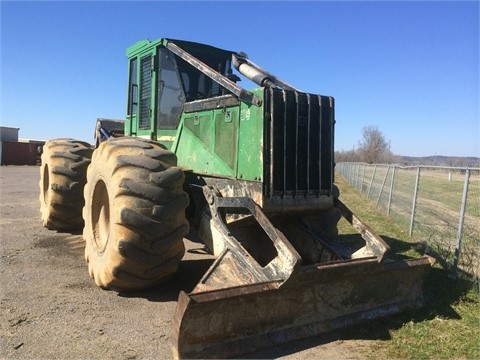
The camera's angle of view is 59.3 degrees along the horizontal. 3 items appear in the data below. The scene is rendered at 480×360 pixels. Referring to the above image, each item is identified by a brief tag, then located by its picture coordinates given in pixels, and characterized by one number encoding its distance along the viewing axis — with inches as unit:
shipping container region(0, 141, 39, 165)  1427.2
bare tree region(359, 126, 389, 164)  3846.0
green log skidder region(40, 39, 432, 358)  147.6
